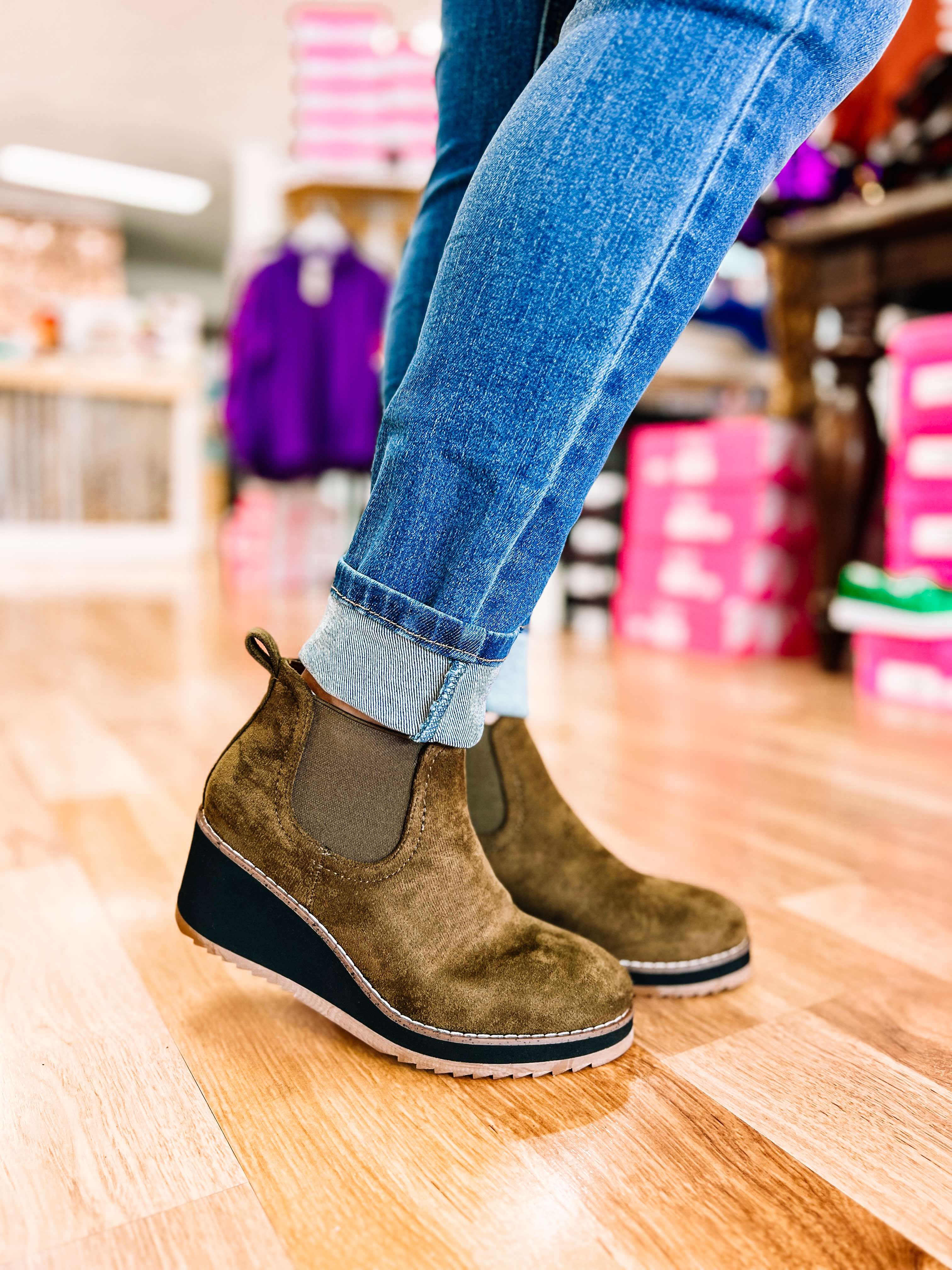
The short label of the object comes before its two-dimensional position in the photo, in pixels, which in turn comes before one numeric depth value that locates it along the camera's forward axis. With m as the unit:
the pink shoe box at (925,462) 1.36
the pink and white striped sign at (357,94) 3.35
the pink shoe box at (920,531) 1.37
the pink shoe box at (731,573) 1.84
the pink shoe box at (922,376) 1.36
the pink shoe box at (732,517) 1.82
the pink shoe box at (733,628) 1.87
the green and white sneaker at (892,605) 1.31
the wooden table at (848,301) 1.51
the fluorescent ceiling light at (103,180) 5.26
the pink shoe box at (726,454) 1.81
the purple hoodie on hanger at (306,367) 3.22
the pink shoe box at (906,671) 1.36
